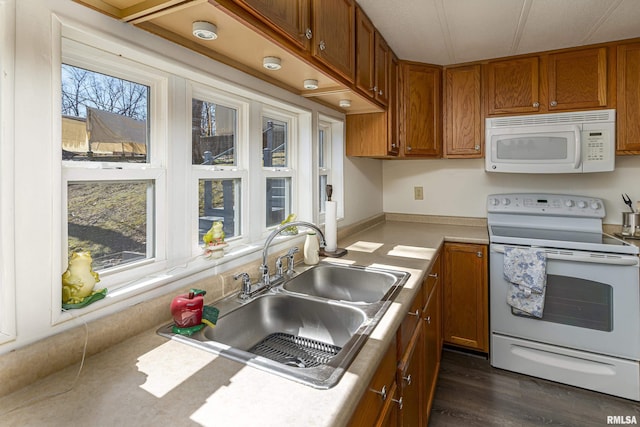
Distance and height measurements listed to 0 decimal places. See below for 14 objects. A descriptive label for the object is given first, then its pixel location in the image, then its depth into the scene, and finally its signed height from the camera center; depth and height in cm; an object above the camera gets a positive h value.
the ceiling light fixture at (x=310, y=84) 158 +62
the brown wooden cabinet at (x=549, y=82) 226 +93
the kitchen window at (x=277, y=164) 182 +27
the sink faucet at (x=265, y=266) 141 -24
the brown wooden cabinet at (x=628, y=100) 217 +73
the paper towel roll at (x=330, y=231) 195 -13
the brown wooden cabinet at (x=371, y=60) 176 +90
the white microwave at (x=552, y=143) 223 +48
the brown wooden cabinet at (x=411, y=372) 93 -60
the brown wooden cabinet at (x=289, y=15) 95 +63
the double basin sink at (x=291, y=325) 109 -42
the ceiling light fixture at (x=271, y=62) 125 +58
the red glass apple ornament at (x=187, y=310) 99 -31
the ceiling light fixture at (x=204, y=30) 95 +53
